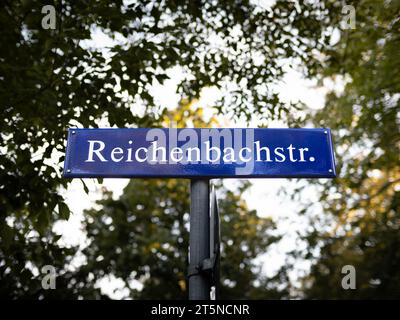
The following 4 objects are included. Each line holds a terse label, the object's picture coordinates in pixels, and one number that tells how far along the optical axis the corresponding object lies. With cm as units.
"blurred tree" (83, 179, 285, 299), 1198
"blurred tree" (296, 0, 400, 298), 598
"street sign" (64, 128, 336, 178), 214
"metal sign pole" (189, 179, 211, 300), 184
